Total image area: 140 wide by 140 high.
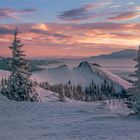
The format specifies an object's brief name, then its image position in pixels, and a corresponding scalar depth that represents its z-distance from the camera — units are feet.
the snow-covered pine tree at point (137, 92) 129.90
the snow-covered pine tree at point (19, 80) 204.44
